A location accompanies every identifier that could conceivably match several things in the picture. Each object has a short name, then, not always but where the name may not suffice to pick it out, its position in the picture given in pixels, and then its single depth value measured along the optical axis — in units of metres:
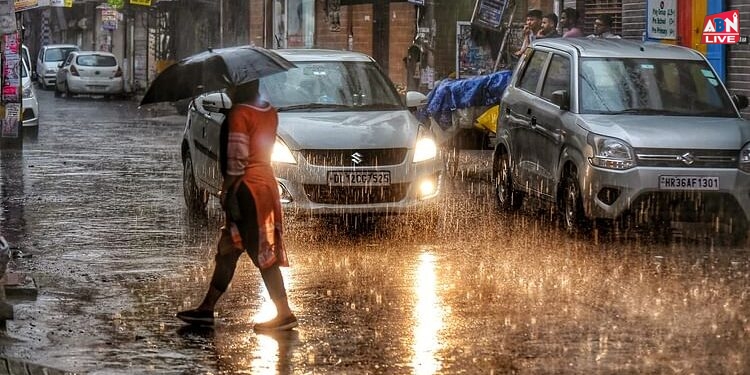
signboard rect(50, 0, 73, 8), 54.84
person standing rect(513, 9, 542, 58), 21.14
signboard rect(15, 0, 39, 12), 24.77
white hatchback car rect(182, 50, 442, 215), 12.56
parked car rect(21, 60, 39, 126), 25.61
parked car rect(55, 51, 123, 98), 47.97
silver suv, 12.09
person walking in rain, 8.27
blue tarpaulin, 19.45
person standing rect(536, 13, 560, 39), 20.36
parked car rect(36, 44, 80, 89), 56.66
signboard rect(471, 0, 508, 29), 25.81
